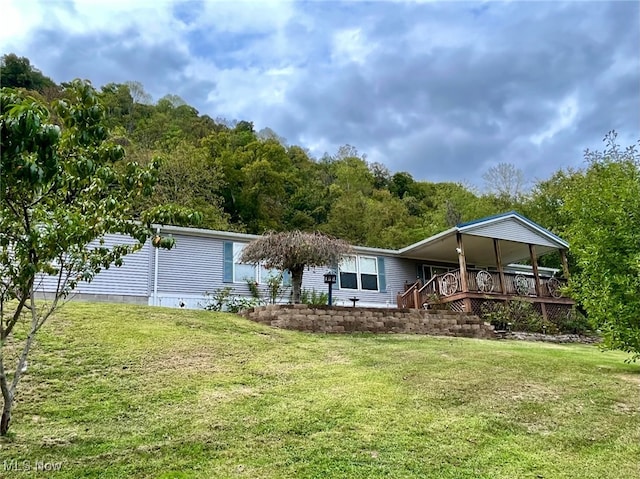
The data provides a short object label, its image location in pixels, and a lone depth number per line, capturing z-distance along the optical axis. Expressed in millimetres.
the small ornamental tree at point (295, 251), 11586
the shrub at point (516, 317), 13586
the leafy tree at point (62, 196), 2500
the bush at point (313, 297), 14473
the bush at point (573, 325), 14430
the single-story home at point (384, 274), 13391
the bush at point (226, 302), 13794
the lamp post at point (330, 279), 12817
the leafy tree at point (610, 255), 7129
